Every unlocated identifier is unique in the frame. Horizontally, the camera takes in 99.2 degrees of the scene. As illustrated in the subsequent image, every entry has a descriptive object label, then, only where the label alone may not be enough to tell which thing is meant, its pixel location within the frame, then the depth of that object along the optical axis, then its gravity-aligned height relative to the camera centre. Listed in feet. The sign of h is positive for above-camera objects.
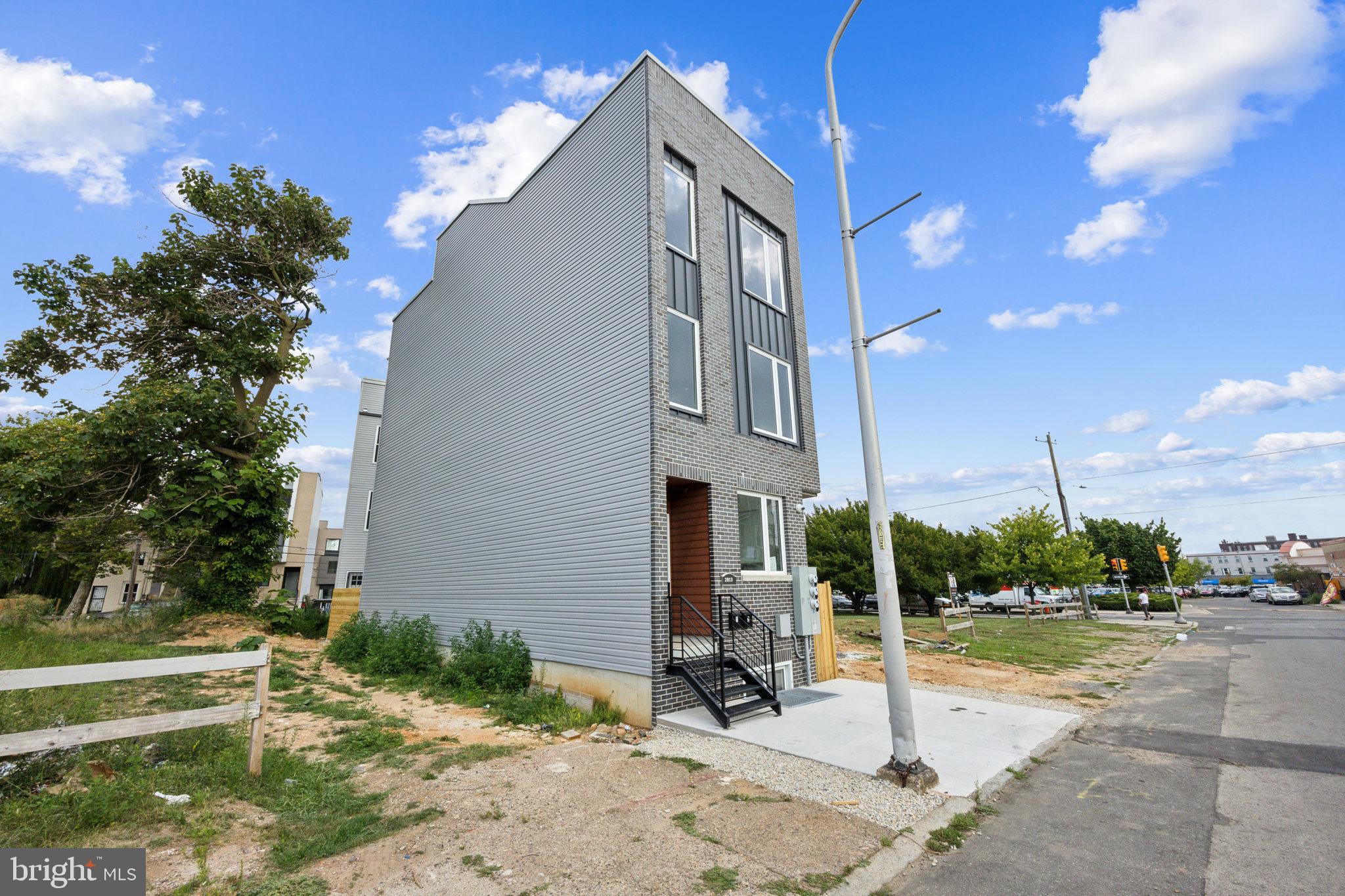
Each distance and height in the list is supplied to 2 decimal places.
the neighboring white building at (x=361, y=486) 76.23 +14.30
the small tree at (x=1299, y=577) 195.11 +0.51
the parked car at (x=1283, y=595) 155.02 -4.43
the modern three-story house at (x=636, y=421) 29.35 +10.17
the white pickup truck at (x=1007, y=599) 138.41 -4.00
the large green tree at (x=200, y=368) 56.08 +24.18
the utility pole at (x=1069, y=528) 97.81 +9.13
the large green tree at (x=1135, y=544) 158.10 +9.88
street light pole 18.51 +0.17
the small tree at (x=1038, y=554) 90.27 +4.44
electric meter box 34.22 -1.08
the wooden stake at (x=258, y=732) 18.63 -4.42
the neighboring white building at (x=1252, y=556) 383.24 +16.07
